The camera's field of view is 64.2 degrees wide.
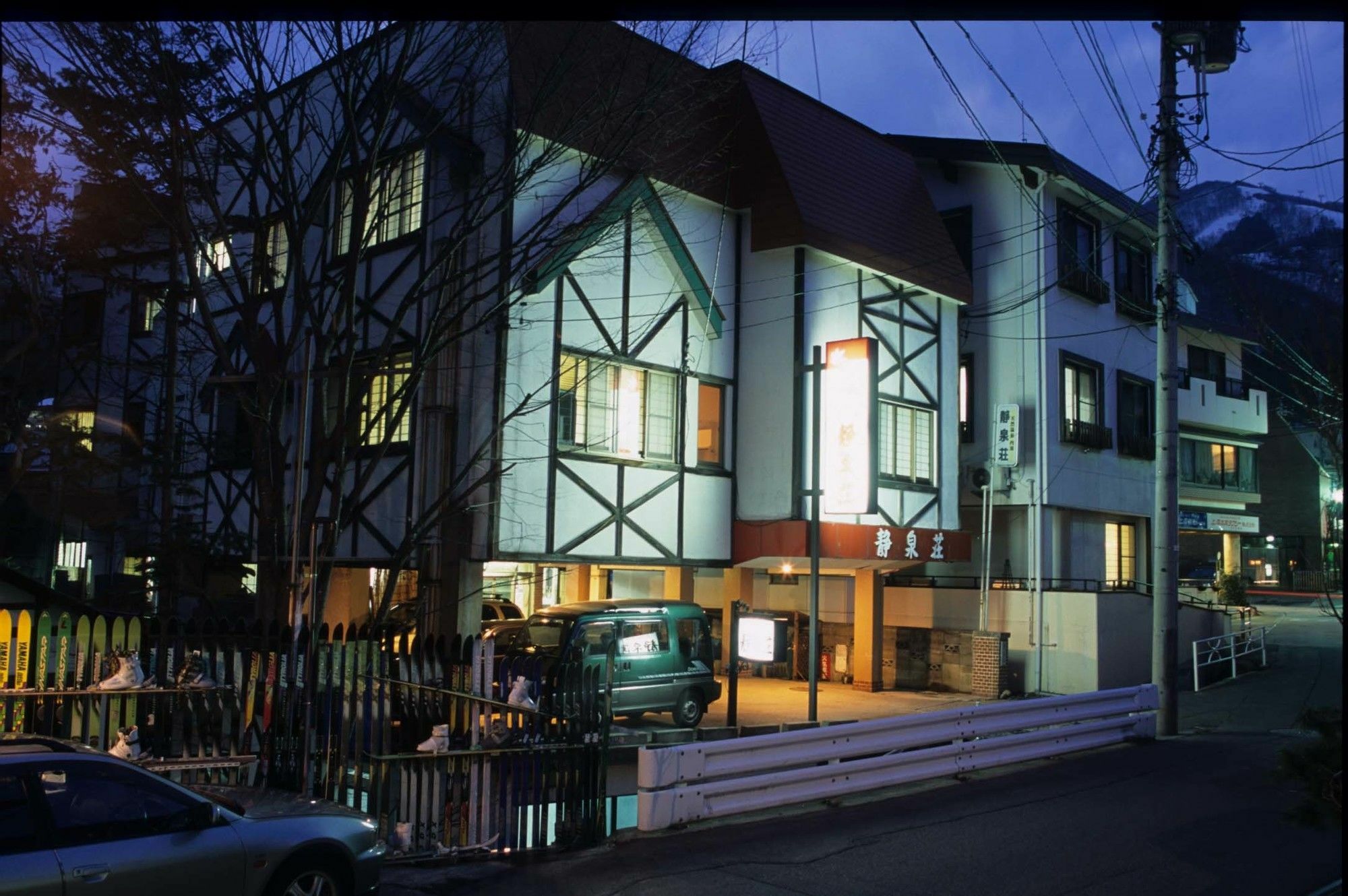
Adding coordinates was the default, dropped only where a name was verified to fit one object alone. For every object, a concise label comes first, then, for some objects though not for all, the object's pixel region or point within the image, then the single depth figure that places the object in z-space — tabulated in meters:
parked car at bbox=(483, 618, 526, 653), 18.16
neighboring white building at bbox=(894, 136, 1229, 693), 22.97
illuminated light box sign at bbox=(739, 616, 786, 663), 17.00
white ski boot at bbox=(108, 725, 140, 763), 9.51
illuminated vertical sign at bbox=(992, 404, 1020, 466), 24.59
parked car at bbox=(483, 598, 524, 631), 23.46
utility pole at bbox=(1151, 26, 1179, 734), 16.41
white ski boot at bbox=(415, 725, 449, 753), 9.47
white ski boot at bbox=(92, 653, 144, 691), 9.91
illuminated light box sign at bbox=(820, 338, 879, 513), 18.98
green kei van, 16.59
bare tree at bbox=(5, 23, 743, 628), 12.52
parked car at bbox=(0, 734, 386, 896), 6.08
